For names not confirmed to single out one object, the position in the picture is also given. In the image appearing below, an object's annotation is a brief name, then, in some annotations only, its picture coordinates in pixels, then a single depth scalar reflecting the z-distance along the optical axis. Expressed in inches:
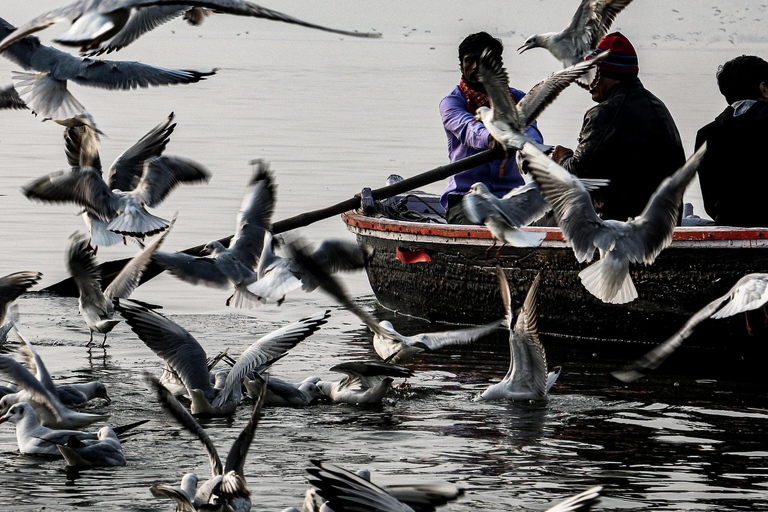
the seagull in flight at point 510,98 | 685.3
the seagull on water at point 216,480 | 485.4
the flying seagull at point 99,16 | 526.1
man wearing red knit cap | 807.7
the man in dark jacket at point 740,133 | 790.5
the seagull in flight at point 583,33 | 806.5
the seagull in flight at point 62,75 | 714.2
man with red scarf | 886.4
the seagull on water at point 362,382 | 720.3
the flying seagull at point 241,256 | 740.6
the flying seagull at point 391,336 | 730.8
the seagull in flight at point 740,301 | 658.8
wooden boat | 816.9
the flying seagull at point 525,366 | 723.4
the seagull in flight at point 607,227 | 665.6
